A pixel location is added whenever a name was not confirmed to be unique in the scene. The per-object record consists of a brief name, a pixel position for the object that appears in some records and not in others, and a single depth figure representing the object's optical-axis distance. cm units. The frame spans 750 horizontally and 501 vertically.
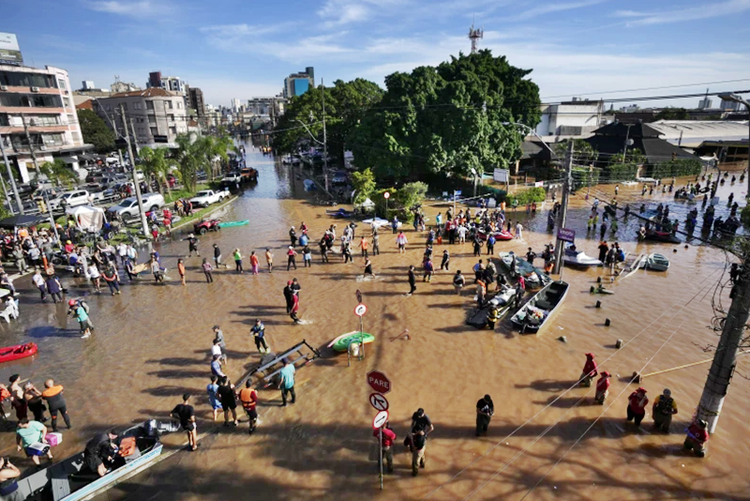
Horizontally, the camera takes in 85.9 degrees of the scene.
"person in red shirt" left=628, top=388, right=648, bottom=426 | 1015
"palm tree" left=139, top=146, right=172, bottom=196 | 3625
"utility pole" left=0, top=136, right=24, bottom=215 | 2497
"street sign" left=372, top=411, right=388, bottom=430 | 775
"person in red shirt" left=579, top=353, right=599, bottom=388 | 1190
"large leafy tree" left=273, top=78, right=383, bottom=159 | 5172
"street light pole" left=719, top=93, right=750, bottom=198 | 790
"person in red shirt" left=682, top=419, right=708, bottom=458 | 927
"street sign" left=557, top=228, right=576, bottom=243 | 1811
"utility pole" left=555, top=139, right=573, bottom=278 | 1802
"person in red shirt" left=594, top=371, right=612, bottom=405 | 1102
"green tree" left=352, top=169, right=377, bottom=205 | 3262
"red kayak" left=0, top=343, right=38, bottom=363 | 1393
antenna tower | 7662
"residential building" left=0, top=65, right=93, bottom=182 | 5038
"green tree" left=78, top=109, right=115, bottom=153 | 6756
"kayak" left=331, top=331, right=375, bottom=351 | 1359
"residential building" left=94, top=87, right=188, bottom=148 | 7462
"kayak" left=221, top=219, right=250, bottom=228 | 3103
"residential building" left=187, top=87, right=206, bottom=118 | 16938
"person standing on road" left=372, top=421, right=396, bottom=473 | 895
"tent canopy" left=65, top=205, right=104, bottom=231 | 2545
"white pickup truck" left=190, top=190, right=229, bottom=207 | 3656
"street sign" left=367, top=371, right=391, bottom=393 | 796
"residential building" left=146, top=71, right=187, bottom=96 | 16050
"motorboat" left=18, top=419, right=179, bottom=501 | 819
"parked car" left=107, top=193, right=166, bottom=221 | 3075
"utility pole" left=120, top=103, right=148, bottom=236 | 2551
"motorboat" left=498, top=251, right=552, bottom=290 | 1889
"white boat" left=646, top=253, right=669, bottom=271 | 2125
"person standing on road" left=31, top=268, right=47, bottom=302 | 1839
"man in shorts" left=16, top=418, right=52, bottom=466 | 925
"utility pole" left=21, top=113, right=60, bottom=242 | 2280
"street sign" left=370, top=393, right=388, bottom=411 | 780
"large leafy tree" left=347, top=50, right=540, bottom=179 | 3522
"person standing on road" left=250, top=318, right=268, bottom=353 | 1348
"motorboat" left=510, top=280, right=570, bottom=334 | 1498
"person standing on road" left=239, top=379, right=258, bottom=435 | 996
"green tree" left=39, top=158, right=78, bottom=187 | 3937
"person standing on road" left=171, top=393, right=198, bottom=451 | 943
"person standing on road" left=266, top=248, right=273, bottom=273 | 2131
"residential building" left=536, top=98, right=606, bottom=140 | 6900
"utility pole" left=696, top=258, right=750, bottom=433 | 864
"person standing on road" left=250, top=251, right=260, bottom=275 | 2078
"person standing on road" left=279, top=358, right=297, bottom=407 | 1102
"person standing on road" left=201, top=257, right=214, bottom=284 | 1992
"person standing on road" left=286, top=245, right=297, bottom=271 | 2151
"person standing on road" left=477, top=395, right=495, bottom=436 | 987
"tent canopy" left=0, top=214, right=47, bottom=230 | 2339
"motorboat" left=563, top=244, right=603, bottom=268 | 2180
